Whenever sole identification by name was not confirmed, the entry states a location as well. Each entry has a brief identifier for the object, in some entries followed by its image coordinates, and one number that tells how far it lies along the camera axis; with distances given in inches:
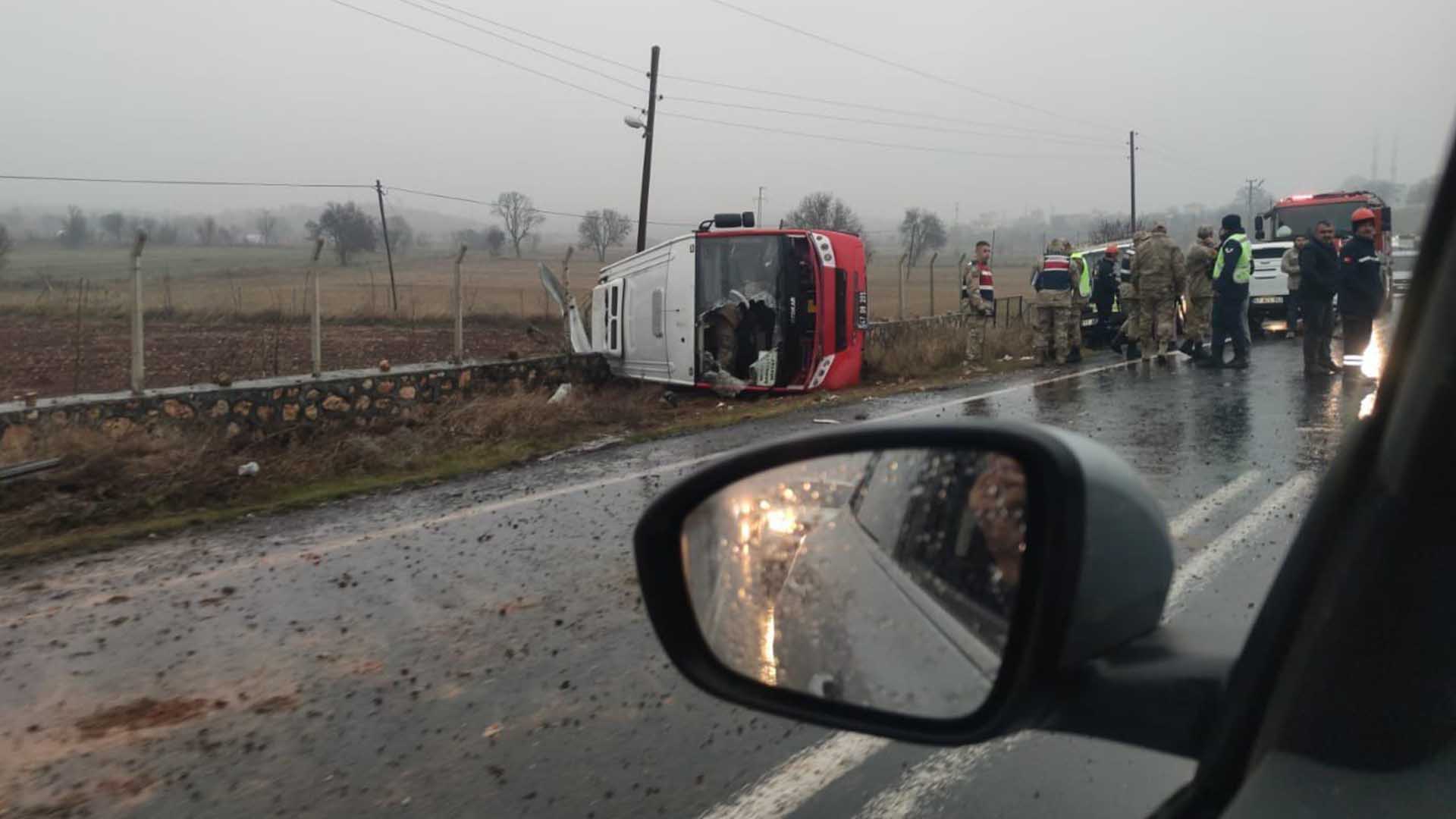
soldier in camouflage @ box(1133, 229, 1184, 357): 617.9
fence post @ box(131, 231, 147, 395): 373.4
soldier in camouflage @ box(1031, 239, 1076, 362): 657.6
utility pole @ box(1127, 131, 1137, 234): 2139.5
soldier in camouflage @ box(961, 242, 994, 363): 681.0
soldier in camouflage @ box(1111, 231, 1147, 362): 643.5
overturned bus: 588.1
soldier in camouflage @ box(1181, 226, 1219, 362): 603.5
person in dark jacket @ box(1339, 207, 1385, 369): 411.5
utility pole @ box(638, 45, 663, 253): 1054.4
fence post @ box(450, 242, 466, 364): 519.4
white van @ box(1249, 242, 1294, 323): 789.9
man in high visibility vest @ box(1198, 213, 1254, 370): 542.3
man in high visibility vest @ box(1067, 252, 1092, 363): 672.4
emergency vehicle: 944.9
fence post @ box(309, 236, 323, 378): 444.1
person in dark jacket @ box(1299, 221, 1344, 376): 491.2
